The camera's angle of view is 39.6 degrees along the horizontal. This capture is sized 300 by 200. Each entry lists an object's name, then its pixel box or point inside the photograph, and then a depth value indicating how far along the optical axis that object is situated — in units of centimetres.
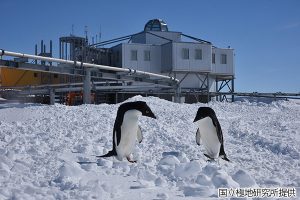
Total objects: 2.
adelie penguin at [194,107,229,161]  732
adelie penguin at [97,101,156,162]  686
